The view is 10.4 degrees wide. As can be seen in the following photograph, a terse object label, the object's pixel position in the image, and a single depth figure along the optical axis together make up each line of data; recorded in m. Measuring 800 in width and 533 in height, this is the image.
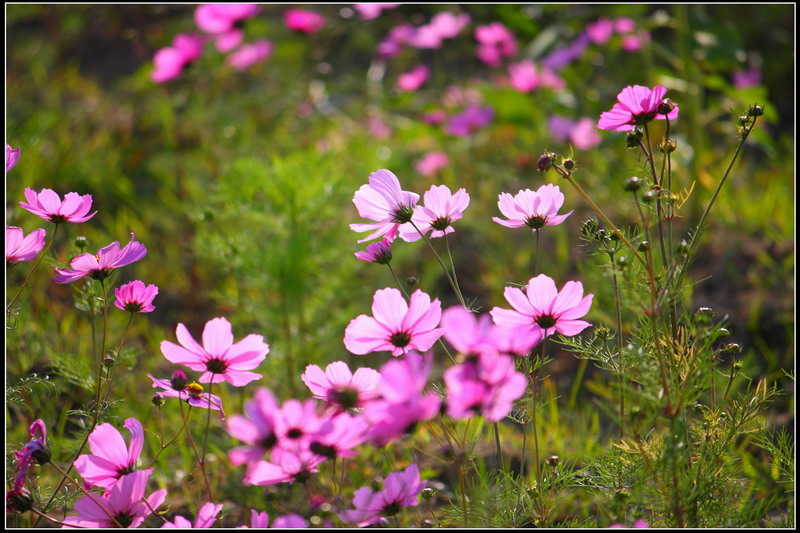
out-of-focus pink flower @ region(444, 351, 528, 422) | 2.89
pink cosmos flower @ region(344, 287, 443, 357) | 3.00
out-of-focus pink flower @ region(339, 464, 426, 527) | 2.97
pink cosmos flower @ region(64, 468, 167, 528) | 2.99
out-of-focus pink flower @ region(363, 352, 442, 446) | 2.88
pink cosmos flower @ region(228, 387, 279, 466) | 2.88
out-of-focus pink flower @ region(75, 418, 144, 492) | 3.01
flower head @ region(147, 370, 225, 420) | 3.02
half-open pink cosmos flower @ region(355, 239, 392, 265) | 3.05
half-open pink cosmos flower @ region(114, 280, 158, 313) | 3.05
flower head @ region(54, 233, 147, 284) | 3.04
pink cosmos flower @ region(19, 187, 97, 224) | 3.06
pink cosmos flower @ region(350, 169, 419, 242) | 3.05
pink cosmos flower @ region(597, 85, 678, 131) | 3.02
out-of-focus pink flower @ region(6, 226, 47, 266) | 3.05
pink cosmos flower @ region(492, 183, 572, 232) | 3.05
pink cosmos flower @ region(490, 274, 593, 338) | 3.02
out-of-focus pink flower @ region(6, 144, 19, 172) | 3.06
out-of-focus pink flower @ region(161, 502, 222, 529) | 2.98
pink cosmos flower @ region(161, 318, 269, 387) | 3.02
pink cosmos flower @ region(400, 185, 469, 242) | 3.05
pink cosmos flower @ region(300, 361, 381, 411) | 3.02
